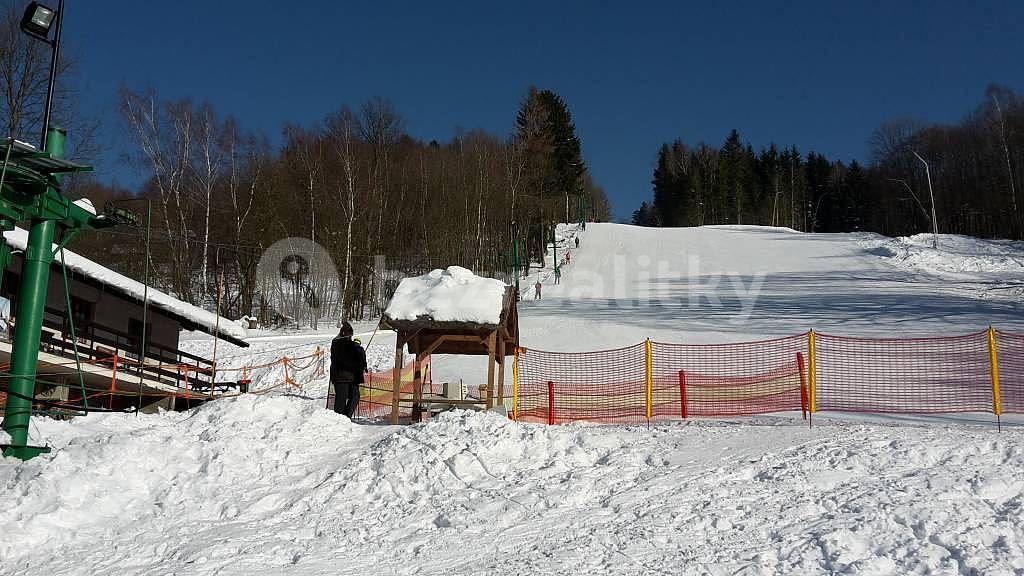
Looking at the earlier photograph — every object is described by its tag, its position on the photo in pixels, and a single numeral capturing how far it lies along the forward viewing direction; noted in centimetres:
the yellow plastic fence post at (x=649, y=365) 1188
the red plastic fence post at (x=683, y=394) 1253
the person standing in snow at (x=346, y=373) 1307
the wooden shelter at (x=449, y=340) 1329
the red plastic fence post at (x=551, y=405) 1270
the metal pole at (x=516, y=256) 4084
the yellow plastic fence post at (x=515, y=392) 1260
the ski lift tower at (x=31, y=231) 897
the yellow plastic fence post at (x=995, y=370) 1073
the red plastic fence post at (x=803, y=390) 1160
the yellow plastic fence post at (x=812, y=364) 1145
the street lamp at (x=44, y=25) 930
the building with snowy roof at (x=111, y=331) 1736
